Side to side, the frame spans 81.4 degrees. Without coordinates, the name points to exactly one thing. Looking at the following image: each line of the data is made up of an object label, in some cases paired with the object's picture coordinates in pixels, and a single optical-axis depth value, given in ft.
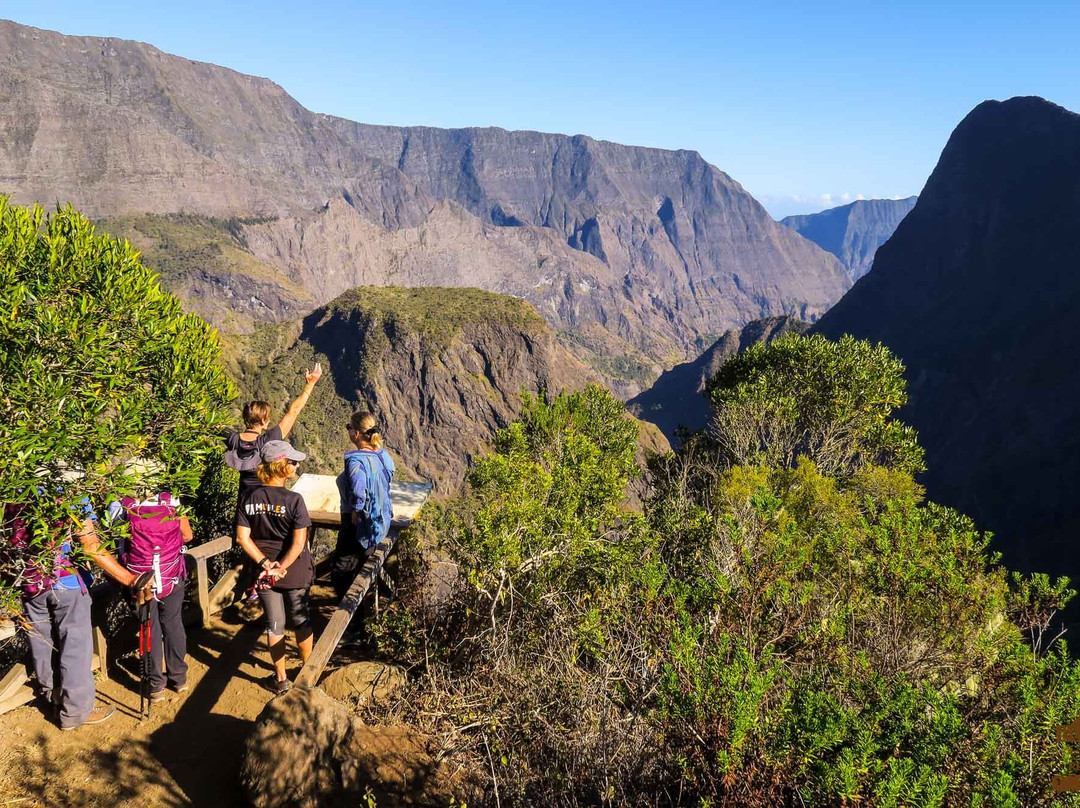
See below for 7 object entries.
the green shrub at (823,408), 74.64
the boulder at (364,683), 19.60
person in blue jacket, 22.54
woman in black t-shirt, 19.47
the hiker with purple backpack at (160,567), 19.11
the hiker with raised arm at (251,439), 22.25
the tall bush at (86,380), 15.66
